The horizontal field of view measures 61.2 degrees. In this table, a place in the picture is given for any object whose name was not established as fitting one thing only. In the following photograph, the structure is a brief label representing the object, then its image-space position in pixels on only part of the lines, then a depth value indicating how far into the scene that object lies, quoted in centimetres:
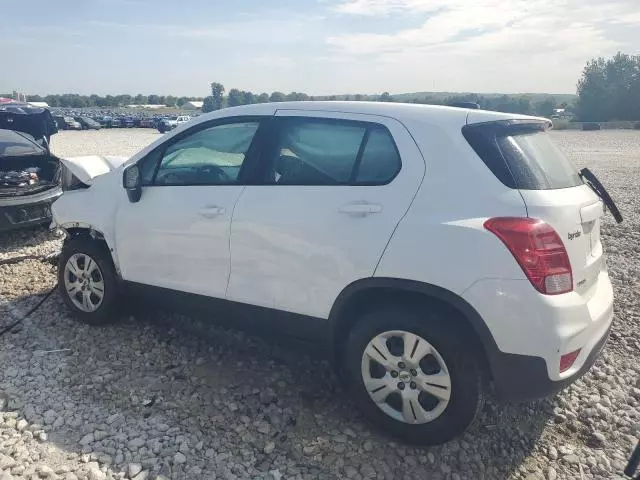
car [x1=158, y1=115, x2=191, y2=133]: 4589
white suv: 269
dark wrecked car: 669
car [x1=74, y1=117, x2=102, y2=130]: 4938
